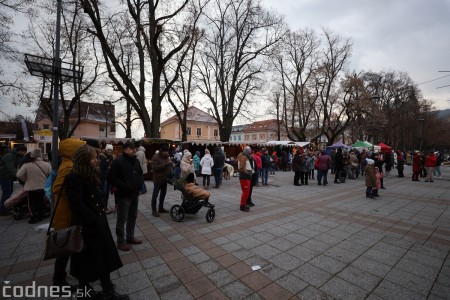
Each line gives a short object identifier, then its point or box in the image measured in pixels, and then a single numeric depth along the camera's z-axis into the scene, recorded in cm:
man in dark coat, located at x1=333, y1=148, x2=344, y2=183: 1263
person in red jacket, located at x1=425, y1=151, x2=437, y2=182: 1391
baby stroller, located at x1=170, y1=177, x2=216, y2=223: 546
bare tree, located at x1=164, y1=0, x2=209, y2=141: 2230
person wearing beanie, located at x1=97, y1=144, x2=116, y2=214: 601
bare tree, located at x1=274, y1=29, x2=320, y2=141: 2914
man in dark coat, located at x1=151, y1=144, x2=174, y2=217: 574
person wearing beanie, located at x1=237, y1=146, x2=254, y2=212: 639
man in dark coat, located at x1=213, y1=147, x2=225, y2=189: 1070
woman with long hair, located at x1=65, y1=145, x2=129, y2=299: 229
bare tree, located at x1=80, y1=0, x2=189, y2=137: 1089
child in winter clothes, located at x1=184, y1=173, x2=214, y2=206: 543
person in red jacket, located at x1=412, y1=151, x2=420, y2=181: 1426
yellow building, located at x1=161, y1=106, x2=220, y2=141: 5384
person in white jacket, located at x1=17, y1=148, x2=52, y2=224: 539
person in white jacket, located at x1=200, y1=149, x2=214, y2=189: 1031
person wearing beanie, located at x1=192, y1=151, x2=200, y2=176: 1322
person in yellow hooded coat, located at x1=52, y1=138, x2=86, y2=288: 248
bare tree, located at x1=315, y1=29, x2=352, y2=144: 2873
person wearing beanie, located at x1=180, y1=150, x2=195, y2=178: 662
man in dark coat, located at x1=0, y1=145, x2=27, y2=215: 613
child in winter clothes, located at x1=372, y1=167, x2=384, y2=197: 847
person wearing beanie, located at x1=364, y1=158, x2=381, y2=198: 849
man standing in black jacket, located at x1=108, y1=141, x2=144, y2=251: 377
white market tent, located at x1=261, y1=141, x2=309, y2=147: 2305
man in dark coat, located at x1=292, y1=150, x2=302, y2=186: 1145
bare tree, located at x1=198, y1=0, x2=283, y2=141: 2205
